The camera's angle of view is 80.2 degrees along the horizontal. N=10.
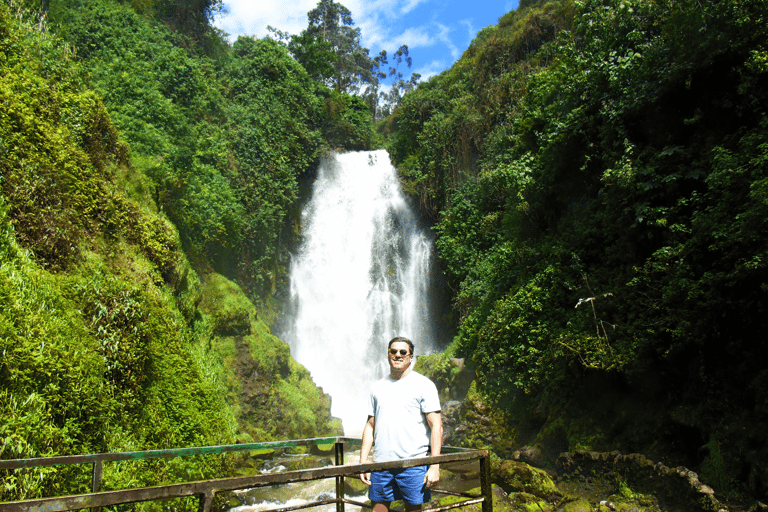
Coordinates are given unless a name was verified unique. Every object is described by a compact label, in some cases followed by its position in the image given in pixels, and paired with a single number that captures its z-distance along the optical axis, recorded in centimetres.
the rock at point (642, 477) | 602
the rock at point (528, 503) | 717
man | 267
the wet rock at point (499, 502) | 722
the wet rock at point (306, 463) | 1066
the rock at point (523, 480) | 752
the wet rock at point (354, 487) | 952
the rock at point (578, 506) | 688
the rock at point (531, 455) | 907
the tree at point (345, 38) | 4328
